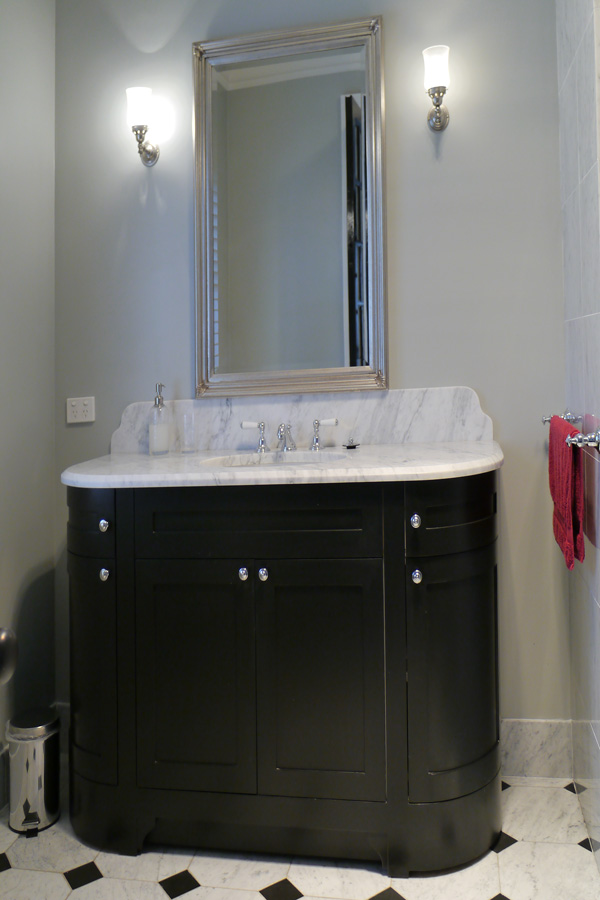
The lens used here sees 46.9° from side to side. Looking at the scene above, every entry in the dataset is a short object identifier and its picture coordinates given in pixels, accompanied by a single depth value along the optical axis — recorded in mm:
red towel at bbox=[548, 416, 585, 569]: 1619
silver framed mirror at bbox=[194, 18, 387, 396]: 2143
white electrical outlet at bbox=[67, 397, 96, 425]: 2324
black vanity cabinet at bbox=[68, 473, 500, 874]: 1612
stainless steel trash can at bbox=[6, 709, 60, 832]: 1847
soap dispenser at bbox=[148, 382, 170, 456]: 2156
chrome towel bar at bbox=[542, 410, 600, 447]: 1466
